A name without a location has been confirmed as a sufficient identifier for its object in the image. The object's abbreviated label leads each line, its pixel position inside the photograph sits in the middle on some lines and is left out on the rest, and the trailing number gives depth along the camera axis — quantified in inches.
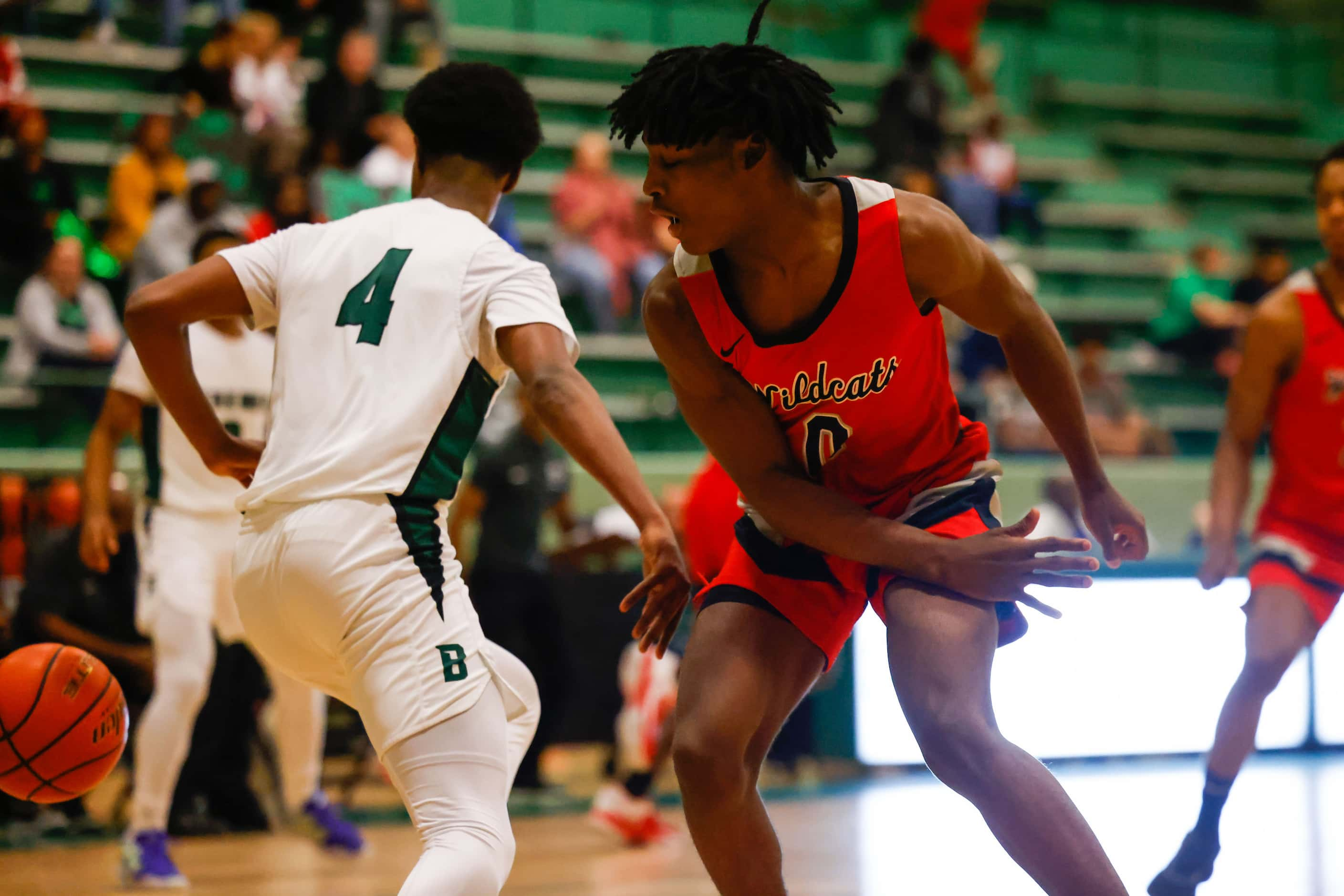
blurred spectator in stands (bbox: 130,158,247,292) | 696.4
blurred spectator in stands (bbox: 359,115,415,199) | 773.9
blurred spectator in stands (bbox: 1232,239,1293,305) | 995.3
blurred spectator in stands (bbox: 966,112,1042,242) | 1083.9
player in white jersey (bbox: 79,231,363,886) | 428.5
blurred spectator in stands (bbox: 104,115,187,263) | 782.5
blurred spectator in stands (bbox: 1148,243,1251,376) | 1009.5
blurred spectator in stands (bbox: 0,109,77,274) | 750.5
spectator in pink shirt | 891.4
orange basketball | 272.7
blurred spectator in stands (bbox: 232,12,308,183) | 812.6
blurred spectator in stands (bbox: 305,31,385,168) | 830.5
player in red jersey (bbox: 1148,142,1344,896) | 366.9
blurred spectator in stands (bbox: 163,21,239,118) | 827.4
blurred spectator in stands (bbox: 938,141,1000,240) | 1010.1
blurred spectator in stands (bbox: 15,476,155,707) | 549.0
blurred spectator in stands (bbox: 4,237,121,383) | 704.4
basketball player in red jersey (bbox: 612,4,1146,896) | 223.1
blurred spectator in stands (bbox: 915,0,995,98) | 1104.8
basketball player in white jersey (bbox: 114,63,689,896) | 230.7
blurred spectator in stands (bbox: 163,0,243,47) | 884.0
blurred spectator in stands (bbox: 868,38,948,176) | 1021.2
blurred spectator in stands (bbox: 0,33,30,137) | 765.9
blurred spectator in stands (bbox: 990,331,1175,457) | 877.2
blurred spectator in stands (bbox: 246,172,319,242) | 726.5
